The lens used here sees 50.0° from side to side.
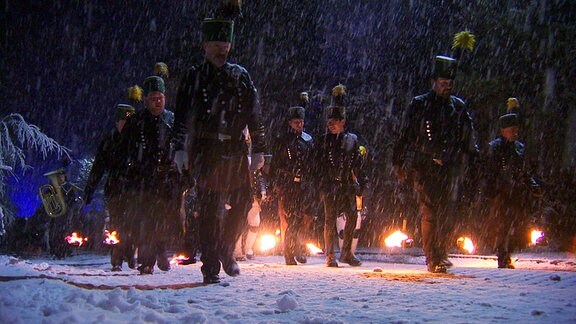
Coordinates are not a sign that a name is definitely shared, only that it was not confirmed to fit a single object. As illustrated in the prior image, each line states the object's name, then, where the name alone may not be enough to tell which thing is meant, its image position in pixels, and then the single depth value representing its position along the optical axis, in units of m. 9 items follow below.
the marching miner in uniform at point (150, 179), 7.52
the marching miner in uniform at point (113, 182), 7.74
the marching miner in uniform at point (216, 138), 5.61
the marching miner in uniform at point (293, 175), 9.99
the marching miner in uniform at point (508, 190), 8.86
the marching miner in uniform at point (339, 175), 9.48
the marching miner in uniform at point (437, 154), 7.09
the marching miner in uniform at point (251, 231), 11.31
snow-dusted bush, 14.55
